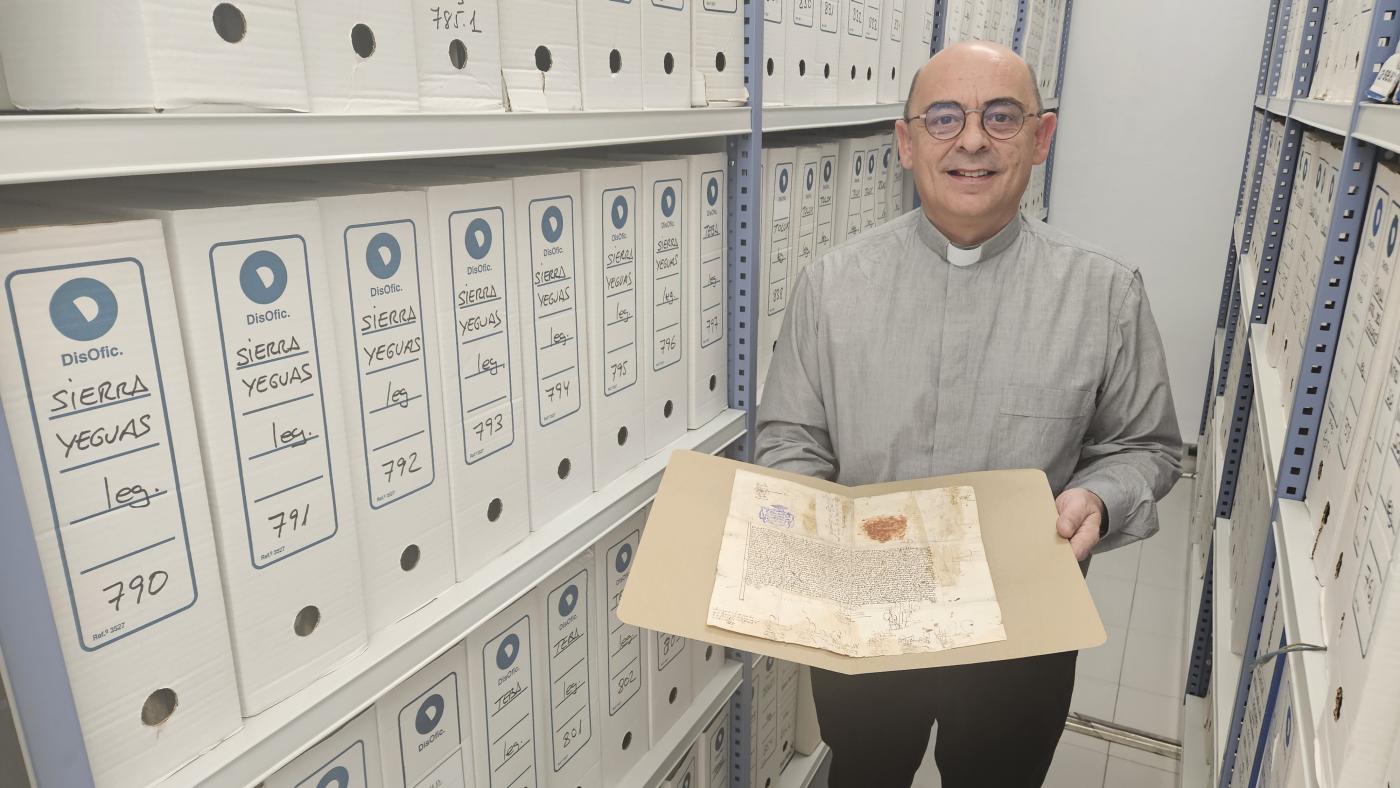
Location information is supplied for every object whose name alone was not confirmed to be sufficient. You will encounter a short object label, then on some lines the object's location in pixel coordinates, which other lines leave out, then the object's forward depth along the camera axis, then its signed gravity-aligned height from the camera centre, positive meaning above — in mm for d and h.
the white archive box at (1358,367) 915 -280
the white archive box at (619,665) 1235 -779
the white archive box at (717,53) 1226 +79
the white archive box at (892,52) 1871 +120
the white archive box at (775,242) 1546 -230
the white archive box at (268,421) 628 -229
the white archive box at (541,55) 883 +56
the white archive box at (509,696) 1001 -665
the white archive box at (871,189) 1958 -172
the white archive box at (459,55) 779 +50
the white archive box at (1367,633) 585 -382
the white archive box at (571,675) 1126 -713
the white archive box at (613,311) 1084 -250
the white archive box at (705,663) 1521 -944
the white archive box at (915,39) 1996 +159
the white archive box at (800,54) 1483 +93
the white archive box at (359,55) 667 +43
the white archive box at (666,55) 1107 +70
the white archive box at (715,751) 1604 -1156
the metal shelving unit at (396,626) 503 -219
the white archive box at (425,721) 877 -607
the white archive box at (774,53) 1406 +90
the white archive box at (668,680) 1385 -891
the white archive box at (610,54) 988 +64
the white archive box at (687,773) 1506 -1113
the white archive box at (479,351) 856 -238
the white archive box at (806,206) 1663 -178
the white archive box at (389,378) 751 -233
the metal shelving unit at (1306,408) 883 -454
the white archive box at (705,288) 1320 -267
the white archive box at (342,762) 775 -570
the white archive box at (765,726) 1827 -1271
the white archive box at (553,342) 976 -258
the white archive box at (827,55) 1589 +98
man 1330 -388
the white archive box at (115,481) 528 -229
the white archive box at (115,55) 535 +34
